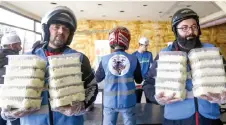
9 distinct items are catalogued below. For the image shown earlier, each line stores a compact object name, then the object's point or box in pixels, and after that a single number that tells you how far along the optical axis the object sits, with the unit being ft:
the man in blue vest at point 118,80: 8.04
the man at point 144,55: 14.92
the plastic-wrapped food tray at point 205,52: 3.88
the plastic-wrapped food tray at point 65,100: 3.44
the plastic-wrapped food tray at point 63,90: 3.48
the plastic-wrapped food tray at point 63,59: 3.56
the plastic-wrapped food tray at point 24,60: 3.47
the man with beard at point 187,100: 4.16
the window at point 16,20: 19.86
